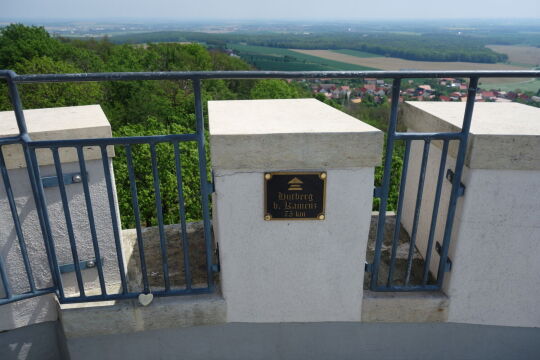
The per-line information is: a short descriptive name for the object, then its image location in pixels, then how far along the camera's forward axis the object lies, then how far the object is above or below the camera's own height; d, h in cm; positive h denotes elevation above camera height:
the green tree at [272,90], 3919 -666
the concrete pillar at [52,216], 278 -133
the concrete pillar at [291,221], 258 -126
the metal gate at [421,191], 270 -113
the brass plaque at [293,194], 266 -107
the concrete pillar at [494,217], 269 -131
